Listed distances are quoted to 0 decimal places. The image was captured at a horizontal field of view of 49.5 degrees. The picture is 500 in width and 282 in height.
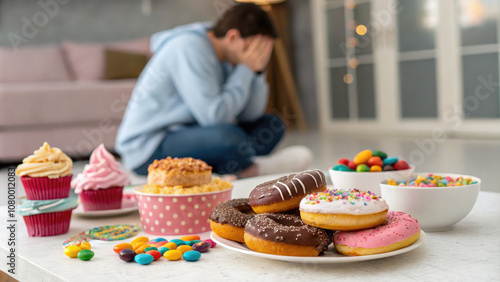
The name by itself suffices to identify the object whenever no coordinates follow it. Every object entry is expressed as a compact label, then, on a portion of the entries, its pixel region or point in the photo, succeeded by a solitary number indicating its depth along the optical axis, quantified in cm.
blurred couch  348
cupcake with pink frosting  110
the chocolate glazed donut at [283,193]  72
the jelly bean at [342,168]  96
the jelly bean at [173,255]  72
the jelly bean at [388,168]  94
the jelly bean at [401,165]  94
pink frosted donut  64
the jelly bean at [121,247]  77
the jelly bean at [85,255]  73
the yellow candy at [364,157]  96
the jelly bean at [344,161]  99
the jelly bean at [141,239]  83
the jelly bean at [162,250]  75
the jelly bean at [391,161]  95
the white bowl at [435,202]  77
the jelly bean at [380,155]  98
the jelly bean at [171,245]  77
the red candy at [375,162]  94
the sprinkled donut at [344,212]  65
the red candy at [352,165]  97
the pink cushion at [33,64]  412
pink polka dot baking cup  91
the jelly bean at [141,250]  75
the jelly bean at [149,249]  74
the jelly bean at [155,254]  72
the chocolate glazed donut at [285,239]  64
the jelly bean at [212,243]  78
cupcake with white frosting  94
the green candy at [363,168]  93
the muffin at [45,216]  91
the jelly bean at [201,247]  75
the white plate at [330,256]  63
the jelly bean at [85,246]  77
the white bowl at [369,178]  91
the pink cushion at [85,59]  457
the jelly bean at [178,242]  79
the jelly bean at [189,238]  82
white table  63
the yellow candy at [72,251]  76
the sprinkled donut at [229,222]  72
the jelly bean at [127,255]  72
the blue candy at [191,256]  71
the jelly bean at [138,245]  77
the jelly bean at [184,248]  74
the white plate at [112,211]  107
